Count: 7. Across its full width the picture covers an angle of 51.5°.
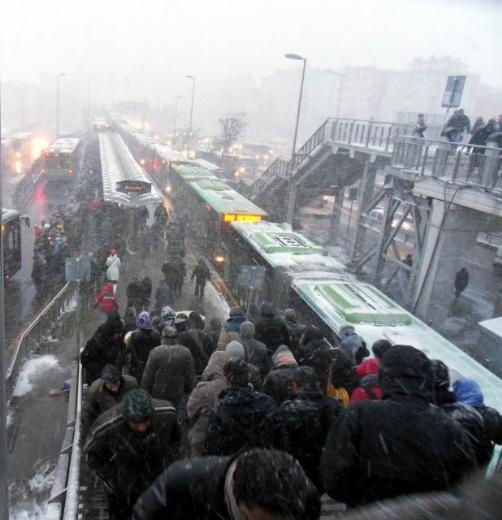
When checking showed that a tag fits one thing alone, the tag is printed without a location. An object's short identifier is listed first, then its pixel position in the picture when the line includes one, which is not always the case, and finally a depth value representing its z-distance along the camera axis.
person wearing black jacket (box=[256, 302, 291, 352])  6.34
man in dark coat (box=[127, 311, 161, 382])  5.76
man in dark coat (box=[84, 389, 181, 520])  3.34
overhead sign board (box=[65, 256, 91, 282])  9.58
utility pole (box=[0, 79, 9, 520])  3.47
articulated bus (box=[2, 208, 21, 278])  14.54
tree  45.19
